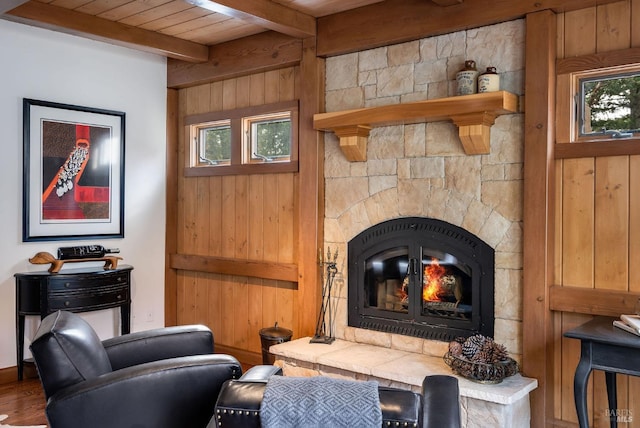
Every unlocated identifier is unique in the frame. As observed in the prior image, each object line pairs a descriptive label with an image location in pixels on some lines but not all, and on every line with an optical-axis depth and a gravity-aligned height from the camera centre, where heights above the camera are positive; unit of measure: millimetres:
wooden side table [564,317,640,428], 2688 -667
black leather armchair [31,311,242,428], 2434 -746
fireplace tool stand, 4375 -724
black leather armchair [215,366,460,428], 1702 -587
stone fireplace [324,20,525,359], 3551 +259
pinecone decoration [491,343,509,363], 3272 -802
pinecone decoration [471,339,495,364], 3264 -799
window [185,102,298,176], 4832 +564
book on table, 2760 -543
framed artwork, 4652 +270
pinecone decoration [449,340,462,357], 3377 -802
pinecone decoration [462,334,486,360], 3322 -770
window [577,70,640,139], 3193 +565
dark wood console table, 4402 -656
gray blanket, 1691 -569
